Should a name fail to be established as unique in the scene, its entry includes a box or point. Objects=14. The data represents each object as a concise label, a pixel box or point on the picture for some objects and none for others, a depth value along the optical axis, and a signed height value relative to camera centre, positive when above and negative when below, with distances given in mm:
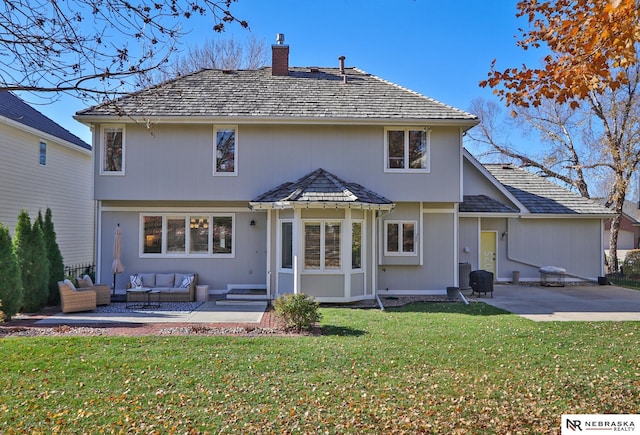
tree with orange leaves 5770 +2417
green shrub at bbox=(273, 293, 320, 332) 9695 -1614
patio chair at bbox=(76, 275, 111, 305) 12859 -1590
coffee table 13086 -1860
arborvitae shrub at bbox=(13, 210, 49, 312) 12023 -825
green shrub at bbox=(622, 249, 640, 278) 22938 -1479
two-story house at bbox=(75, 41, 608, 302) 14914 +1807
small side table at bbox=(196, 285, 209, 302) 14309 -1862
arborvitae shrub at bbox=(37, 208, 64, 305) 13234 -811
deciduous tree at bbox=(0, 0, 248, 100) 5012 +2046
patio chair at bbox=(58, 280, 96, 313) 11867 -1697
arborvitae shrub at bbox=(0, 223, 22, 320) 10742 -1122
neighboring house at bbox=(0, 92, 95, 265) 16984 +2233
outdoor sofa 14039 -1621
